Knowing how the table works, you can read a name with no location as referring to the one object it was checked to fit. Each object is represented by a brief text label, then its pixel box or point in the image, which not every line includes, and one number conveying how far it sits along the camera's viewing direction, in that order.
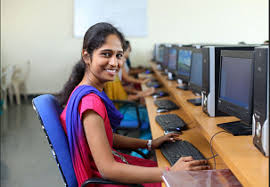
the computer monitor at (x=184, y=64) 2.96
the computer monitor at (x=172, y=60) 3.75
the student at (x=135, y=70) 6.41
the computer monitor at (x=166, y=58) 4.33
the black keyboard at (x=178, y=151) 1.62
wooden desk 0.98
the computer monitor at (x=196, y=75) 2.30
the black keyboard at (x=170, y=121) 2.20
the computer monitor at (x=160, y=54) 5.26
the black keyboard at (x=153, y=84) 4.32
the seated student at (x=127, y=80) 4.76
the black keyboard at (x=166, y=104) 2.83
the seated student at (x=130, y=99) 3.06
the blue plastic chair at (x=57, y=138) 1.44
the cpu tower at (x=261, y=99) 1.09
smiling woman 1.33
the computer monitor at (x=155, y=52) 6.07
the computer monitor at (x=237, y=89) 1.39
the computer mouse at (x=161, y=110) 2.71
